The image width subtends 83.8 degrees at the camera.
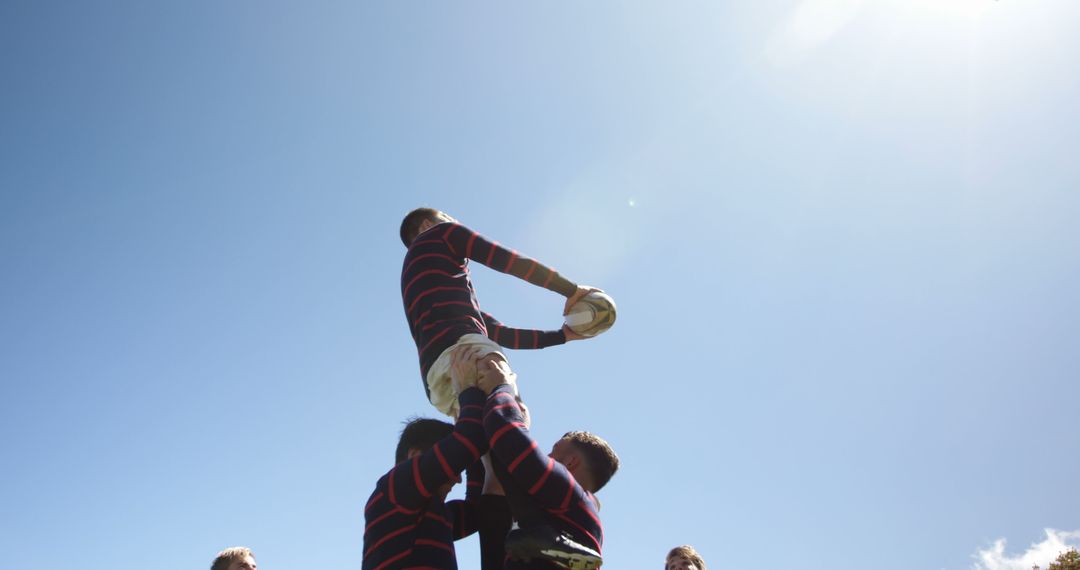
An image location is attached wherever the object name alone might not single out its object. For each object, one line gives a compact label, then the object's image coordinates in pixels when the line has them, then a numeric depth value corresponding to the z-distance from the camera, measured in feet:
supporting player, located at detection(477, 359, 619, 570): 8.32
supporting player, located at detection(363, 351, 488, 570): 9.66
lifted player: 12.48
